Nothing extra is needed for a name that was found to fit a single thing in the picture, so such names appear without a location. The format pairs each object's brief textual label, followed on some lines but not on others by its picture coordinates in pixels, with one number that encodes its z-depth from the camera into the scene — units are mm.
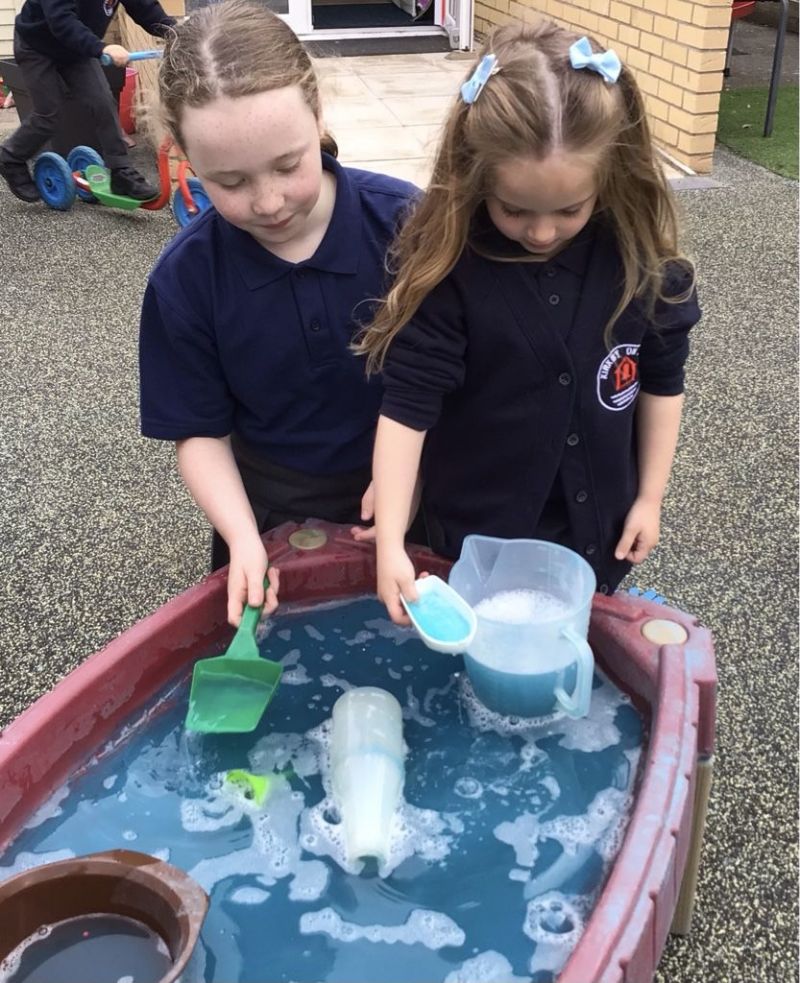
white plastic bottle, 1018
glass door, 6230
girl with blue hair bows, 1079
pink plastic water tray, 867
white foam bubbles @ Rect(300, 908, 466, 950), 947
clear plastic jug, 1081
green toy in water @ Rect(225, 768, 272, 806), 1093
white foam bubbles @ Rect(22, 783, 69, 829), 1055
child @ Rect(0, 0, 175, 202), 3959
